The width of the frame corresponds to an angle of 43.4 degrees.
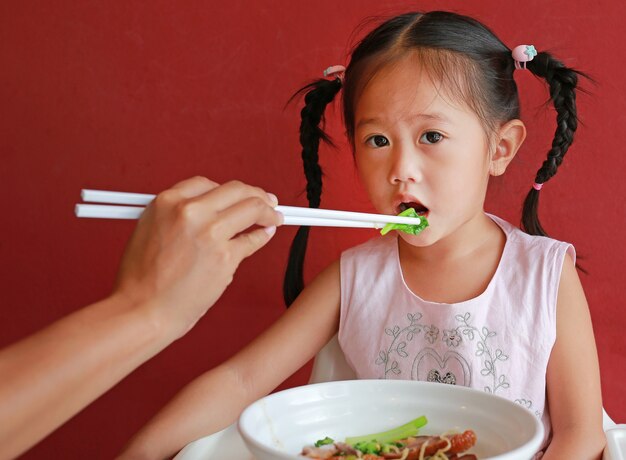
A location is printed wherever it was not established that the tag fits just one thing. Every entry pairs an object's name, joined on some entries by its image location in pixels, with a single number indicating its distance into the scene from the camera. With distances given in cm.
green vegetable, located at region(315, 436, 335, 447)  102
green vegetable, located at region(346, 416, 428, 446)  102
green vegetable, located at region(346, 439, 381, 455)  99
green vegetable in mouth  123
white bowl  95
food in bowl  94
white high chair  144
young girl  123
